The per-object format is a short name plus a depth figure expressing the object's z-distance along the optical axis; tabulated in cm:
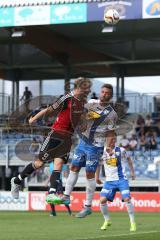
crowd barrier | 2475
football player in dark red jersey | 1224
